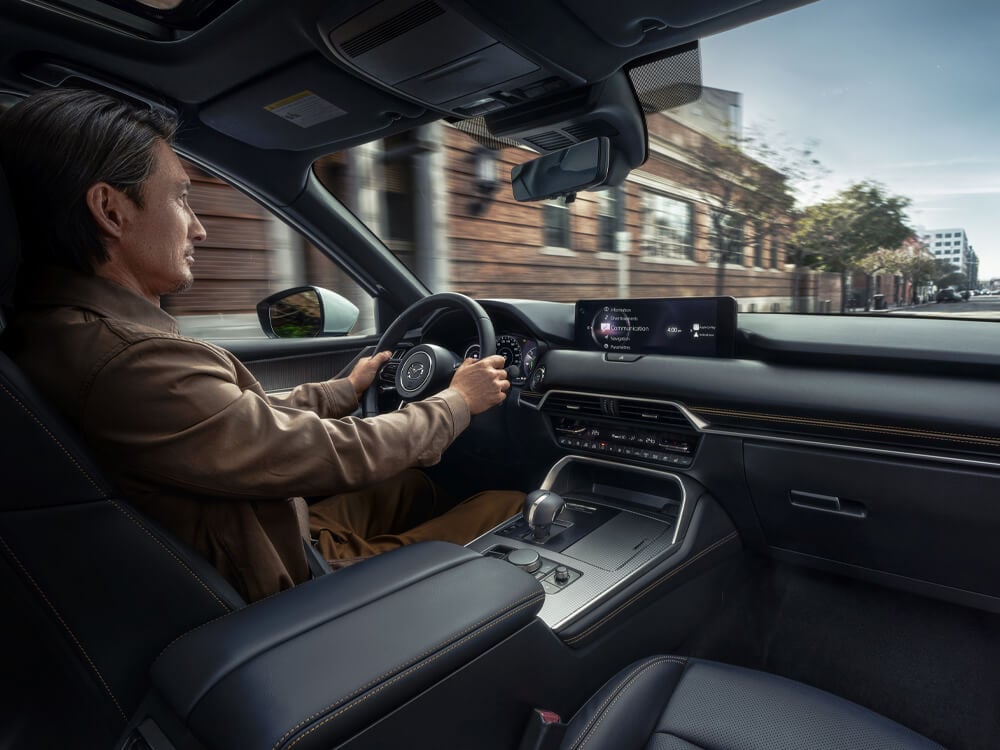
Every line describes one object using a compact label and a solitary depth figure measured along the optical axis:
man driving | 1.01
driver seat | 0.89
